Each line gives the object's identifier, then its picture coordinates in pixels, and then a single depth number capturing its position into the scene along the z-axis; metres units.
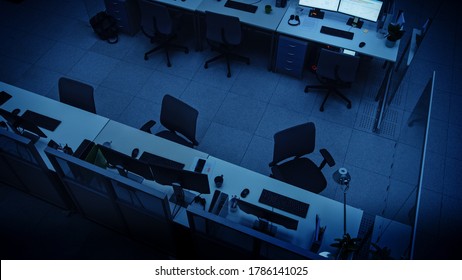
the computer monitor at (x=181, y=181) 2.98
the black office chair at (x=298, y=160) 3.64
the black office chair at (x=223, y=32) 4.71
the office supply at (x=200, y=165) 3.44
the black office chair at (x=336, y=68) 4.29
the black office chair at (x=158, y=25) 4.88
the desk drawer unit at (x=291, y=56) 4.90
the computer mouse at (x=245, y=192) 3.29
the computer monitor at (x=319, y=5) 4.84
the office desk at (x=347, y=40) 4.62
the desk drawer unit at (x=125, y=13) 5.48
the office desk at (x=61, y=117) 3.65
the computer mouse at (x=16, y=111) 3.82
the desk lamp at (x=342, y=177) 2.81
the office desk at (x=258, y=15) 4.92
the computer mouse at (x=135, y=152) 3.53
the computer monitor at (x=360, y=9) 4.64
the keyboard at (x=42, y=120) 3.74
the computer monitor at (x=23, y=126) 3.36
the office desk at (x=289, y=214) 3.09
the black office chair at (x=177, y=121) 3.76
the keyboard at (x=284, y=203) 3.21
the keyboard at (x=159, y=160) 3.47
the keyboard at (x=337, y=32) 4.79
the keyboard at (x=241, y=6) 5.11
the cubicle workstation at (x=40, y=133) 3.37
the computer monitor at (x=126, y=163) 3.13
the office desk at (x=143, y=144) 3.55
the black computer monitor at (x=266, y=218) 2.64
